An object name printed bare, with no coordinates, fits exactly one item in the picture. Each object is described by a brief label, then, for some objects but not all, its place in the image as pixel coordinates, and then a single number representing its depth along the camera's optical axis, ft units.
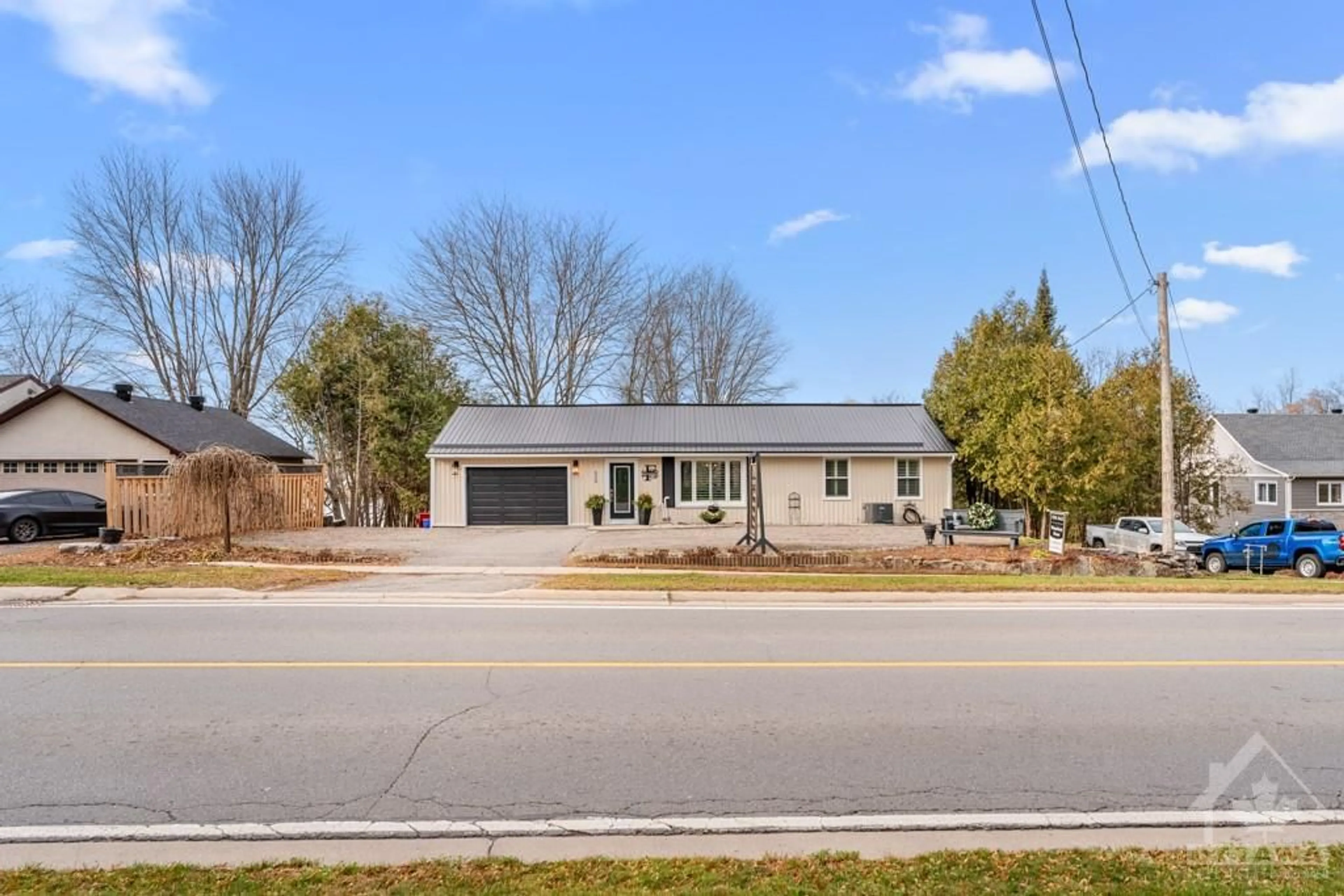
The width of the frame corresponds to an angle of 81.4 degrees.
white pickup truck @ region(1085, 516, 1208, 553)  77.00
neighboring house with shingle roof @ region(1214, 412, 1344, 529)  120.37
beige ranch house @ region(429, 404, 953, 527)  90.17
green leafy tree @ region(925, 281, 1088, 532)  84.33
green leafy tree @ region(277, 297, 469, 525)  114.42
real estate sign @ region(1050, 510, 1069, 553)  54.29
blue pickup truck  62.75
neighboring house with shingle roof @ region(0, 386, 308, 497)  86.58
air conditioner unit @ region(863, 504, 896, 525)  88.43
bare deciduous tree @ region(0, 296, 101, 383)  139.85
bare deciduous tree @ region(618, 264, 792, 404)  139.13
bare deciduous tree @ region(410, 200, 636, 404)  130.52
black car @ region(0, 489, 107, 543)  65.41
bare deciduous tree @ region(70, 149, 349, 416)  129.80
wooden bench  65.82
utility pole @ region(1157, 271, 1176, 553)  55.26
